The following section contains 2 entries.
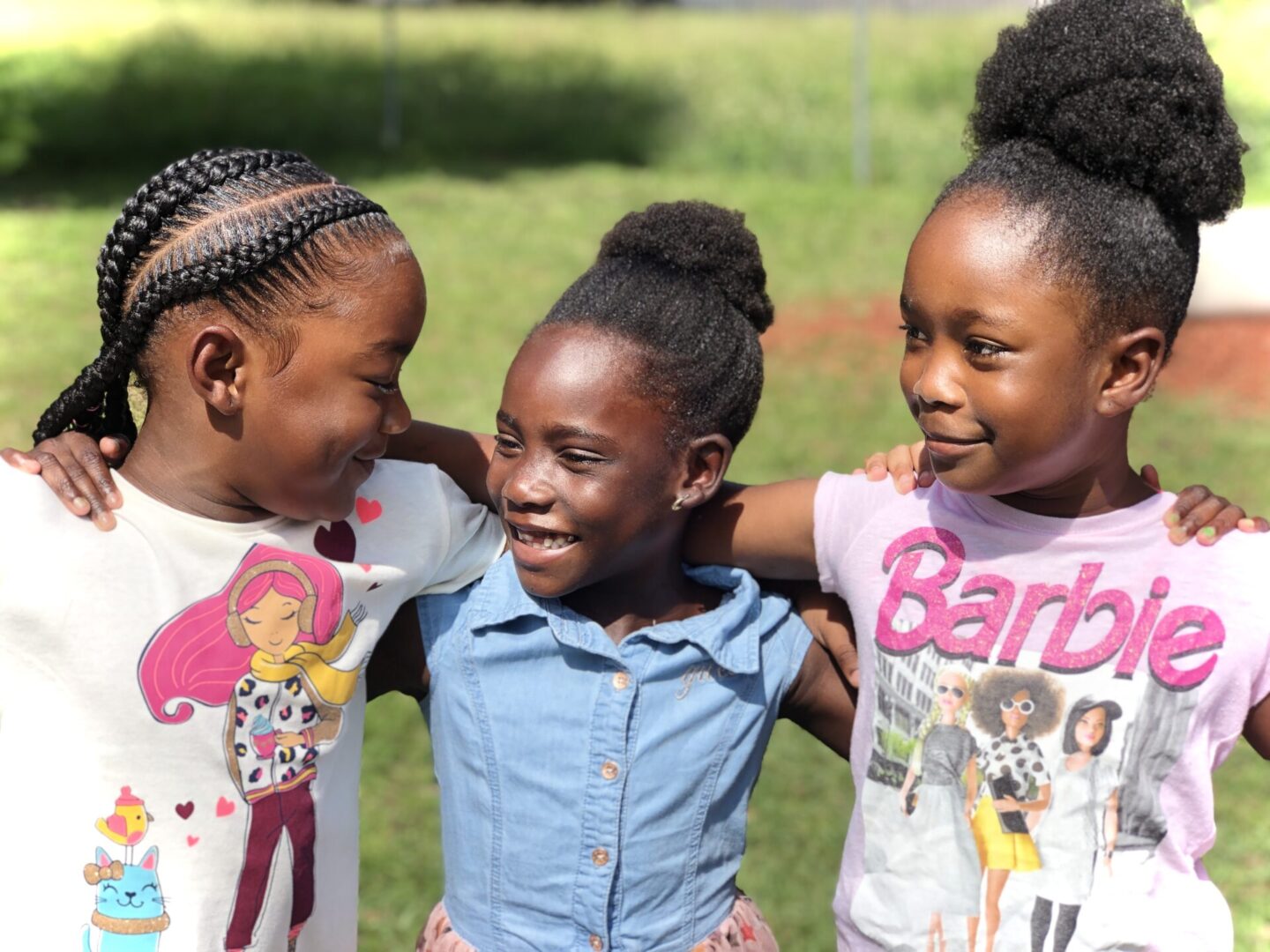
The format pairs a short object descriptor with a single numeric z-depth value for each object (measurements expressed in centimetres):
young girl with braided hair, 204
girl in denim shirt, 223
